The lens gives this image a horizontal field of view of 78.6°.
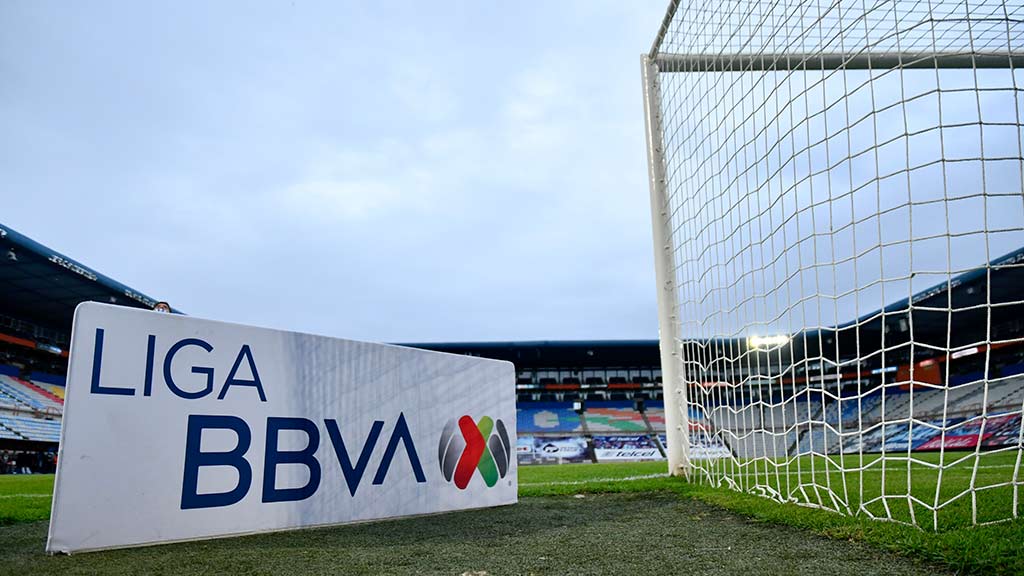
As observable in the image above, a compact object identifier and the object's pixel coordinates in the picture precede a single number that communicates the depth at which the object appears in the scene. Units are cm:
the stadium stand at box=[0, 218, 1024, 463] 2186
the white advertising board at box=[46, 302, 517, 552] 301
